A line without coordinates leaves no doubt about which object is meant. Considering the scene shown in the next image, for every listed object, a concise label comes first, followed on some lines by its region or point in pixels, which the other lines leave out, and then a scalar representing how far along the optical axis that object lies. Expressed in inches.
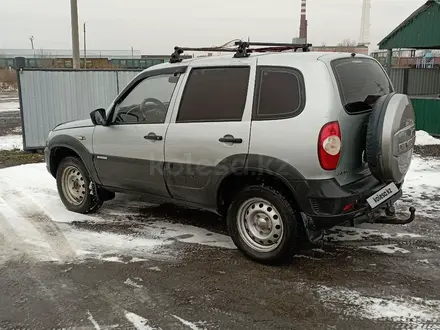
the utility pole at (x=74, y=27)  551.7
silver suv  151.9
